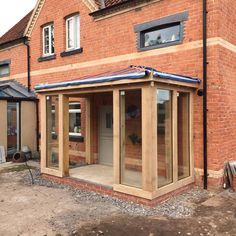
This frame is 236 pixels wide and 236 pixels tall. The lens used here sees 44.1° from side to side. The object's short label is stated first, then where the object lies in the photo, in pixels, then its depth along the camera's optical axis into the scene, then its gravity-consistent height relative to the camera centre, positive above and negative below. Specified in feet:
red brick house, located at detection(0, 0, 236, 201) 22.40 +1.41
